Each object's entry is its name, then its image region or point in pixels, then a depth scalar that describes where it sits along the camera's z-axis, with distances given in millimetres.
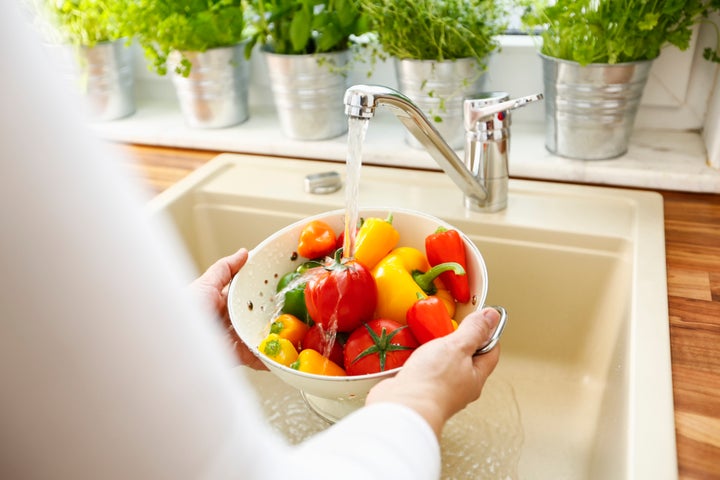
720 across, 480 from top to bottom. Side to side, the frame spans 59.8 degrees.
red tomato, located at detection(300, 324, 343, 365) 704
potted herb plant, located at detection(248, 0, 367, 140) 1000
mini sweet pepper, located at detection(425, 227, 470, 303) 732
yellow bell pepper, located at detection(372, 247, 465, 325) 721
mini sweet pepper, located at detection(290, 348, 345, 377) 667
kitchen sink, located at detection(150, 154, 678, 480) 735
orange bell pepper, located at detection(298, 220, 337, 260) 796
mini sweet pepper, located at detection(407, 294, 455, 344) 652
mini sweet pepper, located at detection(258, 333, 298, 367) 681
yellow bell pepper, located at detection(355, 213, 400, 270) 782
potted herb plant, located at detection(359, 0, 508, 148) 900
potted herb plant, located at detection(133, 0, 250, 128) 1026
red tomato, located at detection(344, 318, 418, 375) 649
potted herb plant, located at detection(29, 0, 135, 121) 1136
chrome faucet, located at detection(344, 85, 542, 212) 740
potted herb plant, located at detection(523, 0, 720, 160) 819
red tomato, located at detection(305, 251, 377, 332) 677
